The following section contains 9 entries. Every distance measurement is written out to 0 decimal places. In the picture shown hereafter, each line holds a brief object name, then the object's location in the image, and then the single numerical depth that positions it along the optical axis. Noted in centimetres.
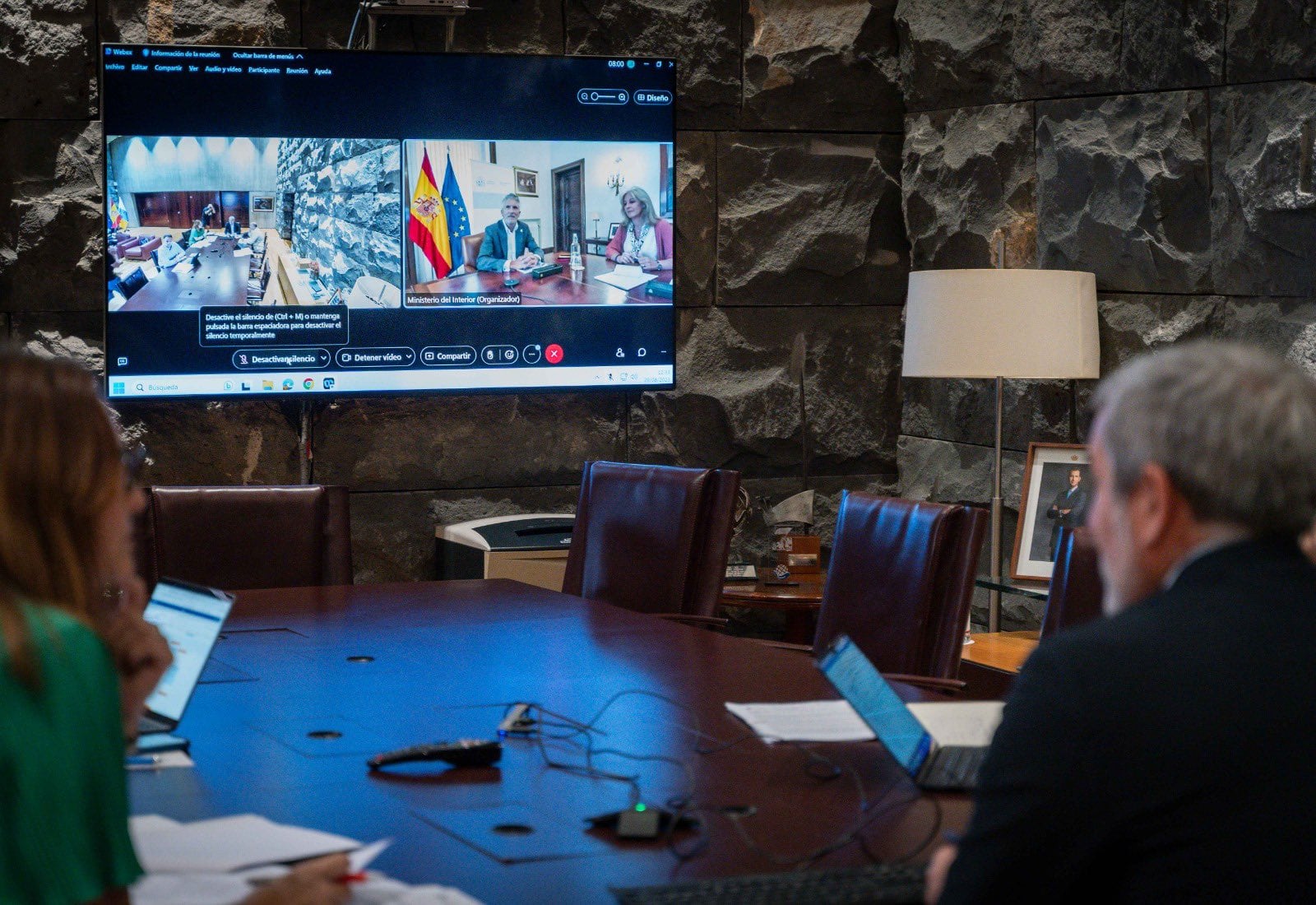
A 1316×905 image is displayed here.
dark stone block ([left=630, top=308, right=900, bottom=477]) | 522
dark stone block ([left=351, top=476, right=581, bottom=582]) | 497
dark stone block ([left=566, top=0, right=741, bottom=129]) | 505
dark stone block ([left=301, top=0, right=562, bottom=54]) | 482
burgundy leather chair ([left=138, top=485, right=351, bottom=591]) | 392
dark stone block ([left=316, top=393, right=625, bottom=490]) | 493
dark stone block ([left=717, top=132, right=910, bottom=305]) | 522
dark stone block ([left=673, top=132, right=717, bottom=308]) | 515
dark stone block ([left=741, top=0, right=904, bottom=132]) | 518
